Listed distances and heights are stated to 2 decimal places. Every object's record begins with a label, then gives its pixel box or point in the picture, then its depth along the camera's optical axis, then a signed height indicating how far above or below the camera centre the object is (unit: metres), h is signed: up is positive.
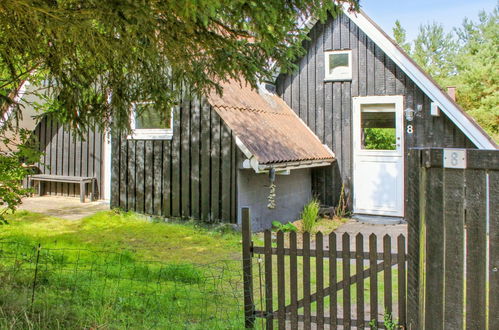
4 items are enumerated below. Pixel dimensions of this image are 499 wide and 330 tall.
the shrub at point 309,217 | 9.63 -1.01
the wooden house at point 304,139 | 9.26 +0.68
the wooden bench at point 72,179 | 12.64 -0.25
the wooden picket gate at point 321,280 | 3.93 -0.98
